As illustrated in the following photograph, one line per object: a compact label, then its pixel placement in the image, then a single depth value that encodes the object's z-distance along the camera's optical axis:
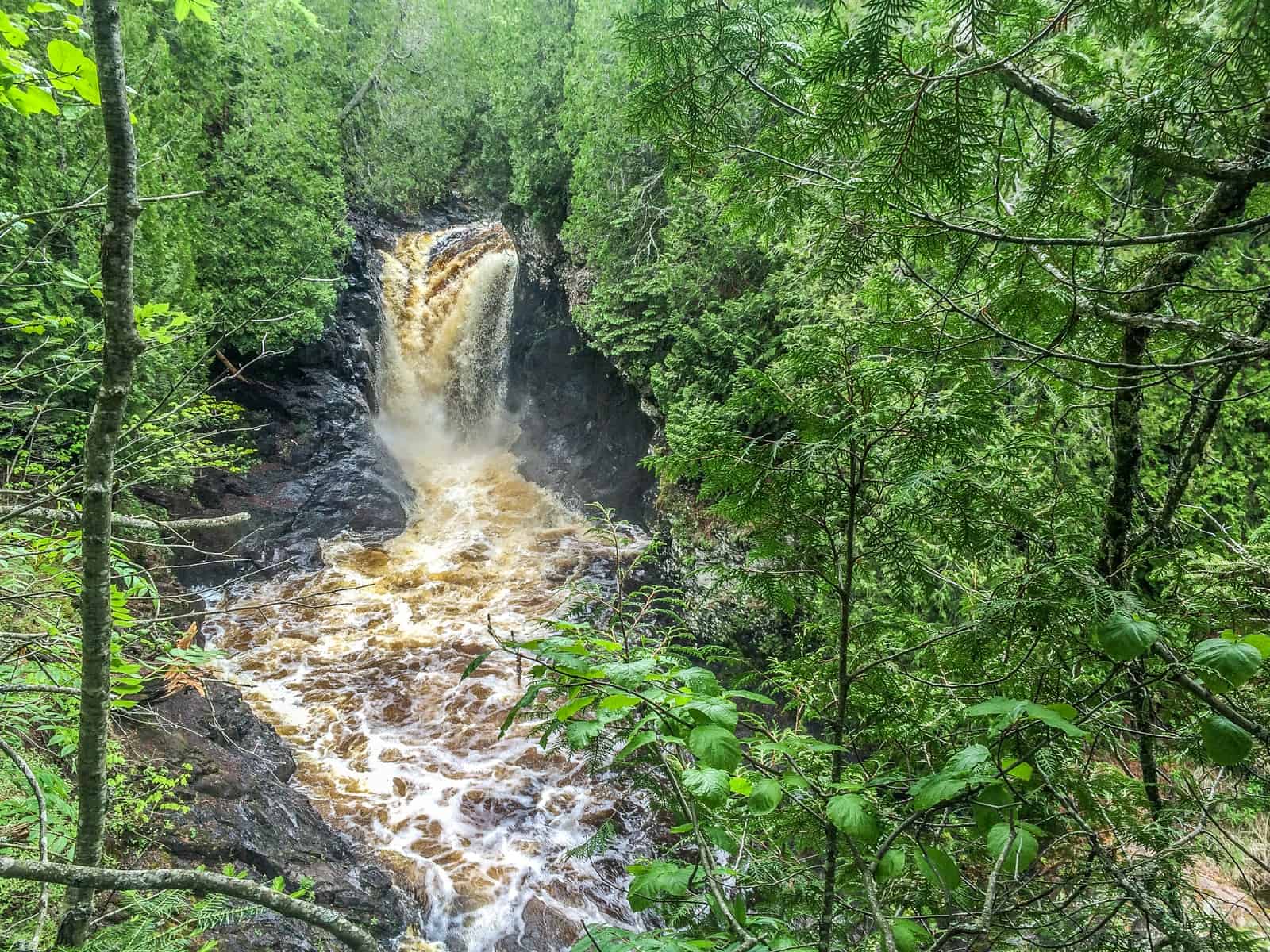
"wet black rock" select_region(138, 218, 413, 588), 9.79
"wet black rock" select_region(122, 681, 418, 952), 3.94
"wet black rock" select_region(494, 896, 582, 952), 4.52
